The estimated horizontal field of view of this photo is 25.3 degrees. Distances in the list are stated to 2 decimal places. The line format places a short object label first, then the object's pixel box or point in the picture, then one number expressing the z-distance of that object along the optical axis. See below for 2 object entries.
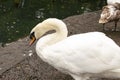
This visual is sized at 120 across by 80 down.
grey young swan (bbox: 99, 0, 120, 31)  6.25
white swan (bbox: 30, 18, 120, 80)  3.55
